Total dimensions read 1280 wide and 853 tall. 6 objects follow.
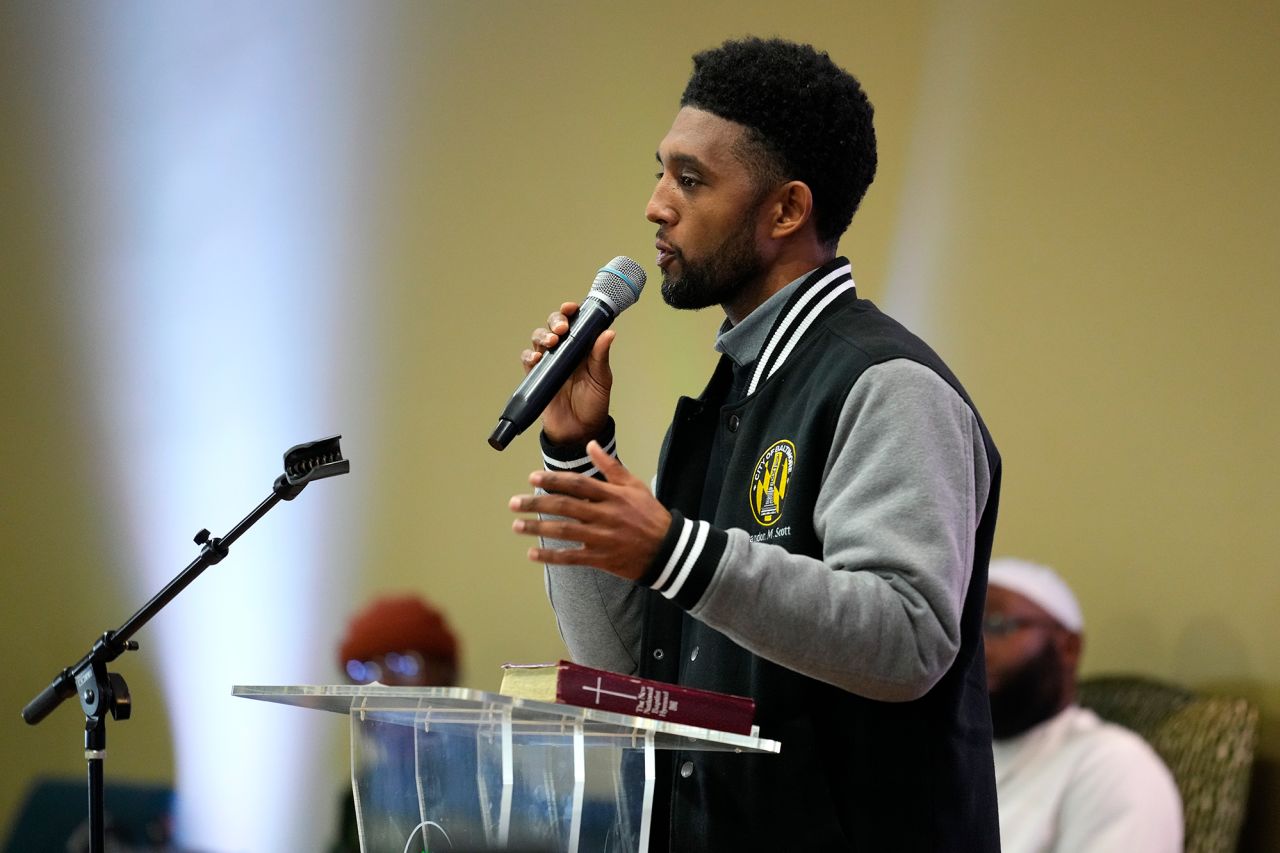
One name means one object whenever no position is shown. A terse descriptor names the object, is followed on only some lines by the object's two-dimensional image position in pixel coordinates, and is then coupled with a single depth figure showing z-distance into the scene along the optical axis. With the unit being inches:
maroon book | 237.6
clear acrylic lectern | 236.7
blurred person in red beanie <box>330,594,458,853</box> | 340.9
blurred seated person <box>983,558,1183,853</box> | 289.5
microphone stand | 253.7
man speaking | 238.3
